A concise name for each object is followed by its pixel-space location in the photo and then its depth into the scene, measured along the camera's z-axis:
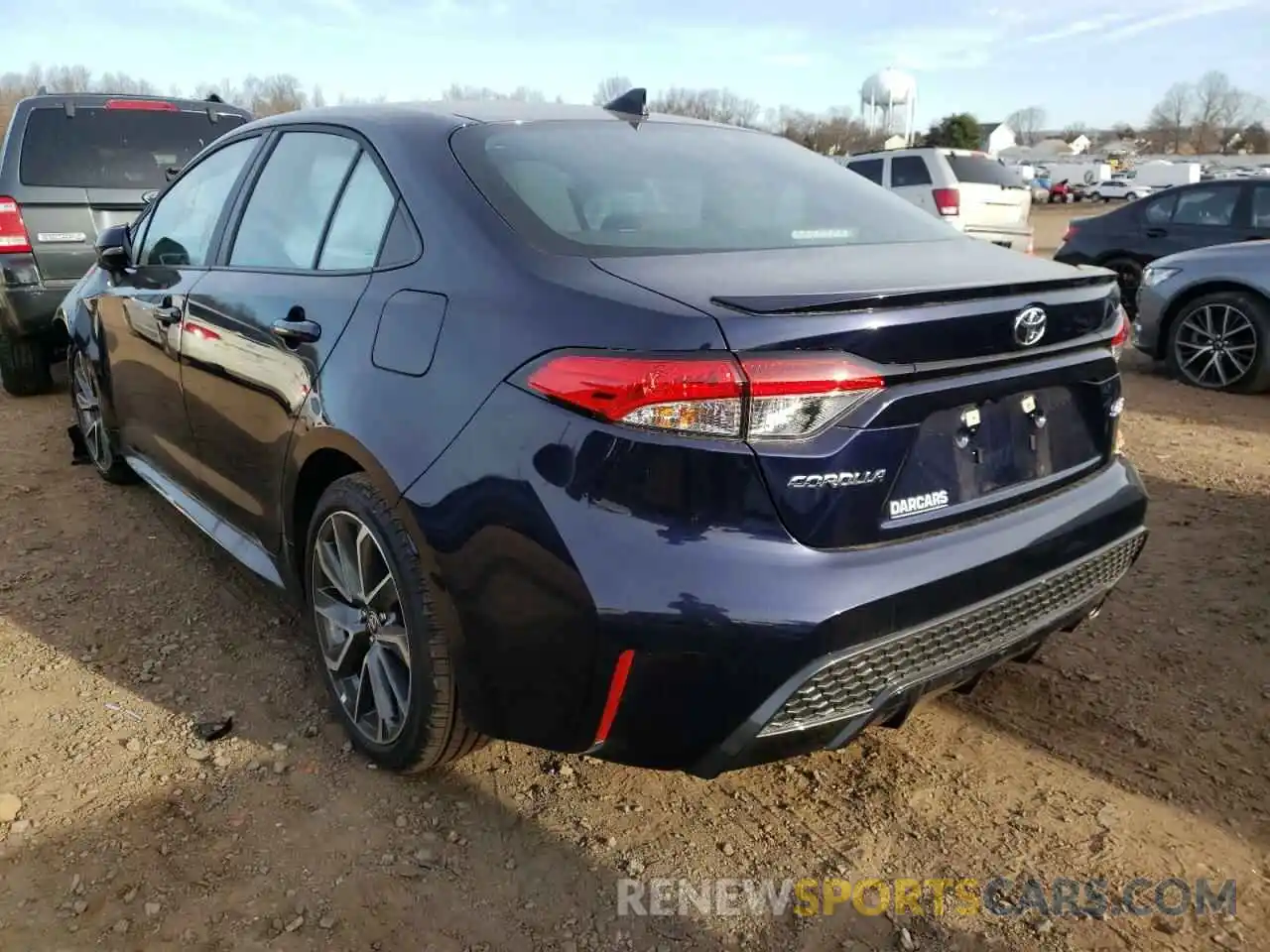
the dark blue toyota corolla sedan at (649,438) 1.82
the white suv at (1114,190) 53.03
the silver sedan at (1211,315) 6.57
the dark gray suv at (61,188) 6.02
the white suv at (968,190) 12.45
